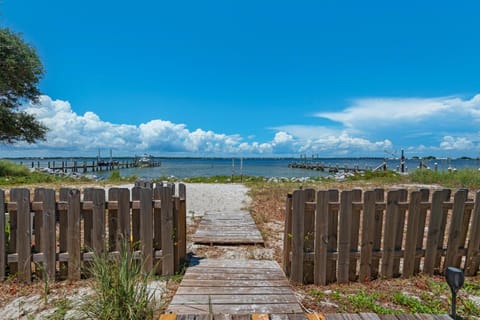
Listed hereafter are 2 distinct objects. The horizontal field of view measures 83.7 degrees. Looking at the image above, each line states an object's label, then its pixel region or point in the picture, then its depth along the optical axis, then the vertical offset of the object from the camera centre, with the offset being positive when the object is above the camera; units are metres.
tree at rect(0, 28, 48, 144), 13.59 +3.63
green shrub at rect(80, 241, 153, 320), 1.98 -1.13
